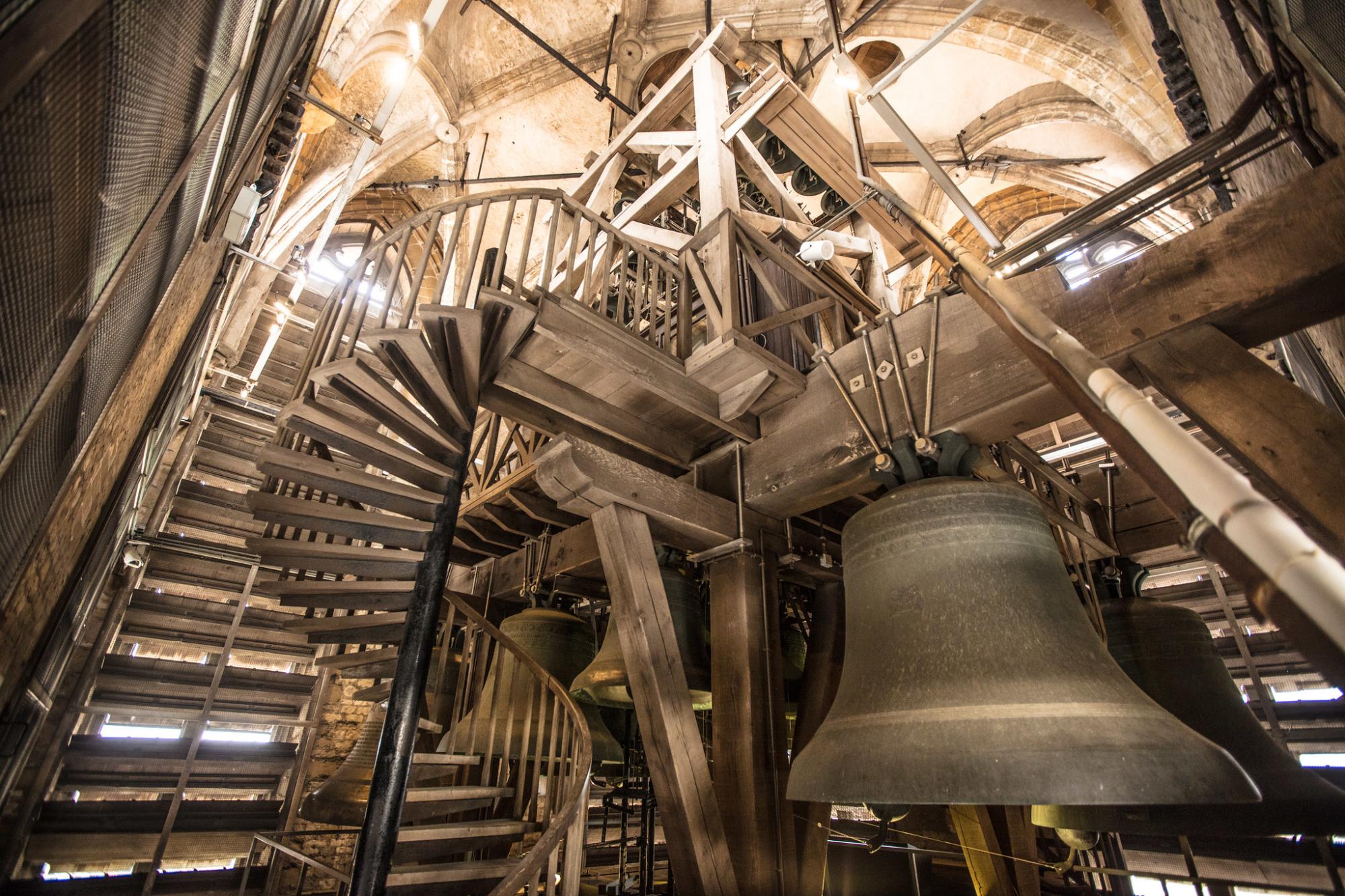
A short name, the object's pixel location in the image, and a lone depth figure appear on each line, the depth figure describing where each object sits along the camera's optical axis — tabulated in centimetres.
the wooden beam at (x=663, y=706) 265
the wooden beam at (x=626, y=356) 292
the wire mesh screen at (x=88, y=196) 84
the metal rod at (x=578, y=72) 690
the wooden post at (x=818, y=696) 295
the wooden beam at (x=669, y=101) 582
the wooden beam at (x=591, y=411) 331
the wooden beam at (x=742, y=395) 328
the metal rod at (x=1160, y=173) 200
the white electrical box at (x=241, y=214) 331
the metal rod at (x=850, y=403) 258
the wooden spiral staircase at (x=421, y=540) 318
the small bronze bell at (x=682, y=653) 343
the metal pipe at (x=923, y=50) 334
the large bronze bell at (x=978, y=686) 152
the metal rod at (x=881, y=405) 267
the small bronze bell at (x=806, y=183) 743
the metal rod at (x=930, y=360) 239
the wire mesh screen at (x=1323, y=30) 144
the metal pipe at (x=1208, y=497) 39
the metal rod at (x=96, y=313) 95
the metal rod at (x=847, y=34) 703
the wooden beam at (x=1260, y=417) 142
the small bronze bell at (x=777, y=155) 750
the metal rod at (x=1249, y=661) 566
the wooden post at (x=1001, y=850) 409
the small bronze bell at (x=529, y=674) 452
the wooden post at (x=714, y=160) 360
